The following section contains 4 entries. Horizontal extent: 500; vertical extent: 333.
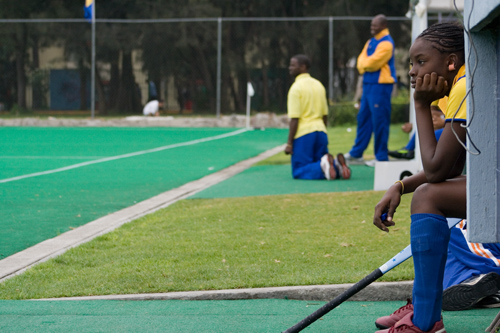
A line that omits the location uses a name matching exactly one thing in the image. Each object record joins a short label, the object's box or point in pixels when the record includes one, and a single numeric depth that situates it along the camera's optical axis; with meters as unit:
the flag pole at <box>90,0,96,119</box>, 27.02
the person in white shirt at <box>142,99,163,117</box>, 27.98
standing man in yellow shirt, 11.67
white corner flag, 25.20
